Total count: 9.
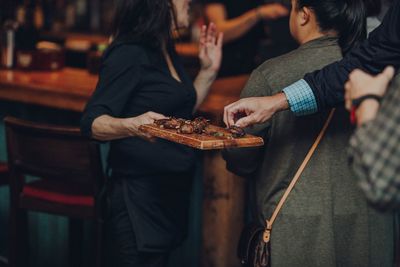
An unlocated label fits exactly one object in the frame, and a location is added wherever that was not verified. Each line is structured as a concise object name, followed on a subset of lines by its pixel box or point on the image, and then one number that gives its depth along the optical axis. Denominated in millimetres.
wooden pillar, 3479
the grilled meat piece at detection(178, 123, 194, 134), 2365
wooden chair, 3115
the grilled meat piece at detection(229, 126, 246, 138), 2312
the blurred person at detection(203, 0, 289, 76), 5137
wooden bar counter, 3475
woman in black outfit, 2850
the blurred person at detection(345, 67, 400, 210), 1662
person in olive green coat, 2480
